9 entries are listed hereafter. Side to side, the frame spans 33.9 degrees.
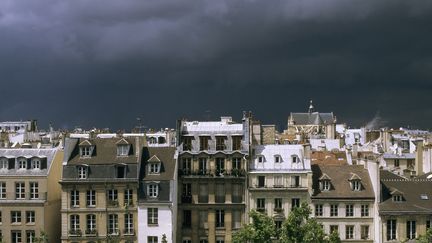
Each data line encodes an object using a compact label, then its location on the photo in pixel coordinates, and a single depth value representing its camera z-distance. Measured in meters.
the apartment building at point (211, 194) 90.44
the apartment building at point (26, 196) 89.38
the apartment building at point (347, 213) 89.31
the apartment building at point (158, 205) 88.38
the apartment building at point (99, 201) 89.19
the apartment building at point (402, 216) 88.06
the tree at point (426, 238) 75.97
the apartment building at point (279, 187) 90.00
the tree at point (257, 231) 77.81
